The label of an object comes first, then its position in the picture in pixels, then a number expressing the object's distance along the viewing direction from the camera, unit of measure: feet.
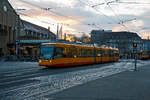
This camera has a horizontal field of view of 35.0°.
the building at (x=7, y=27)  185.73
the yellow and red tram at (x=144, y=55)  216.74
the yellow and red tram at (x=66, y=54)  76.38
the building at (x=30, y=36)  187.00
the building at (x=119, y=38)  349.61
